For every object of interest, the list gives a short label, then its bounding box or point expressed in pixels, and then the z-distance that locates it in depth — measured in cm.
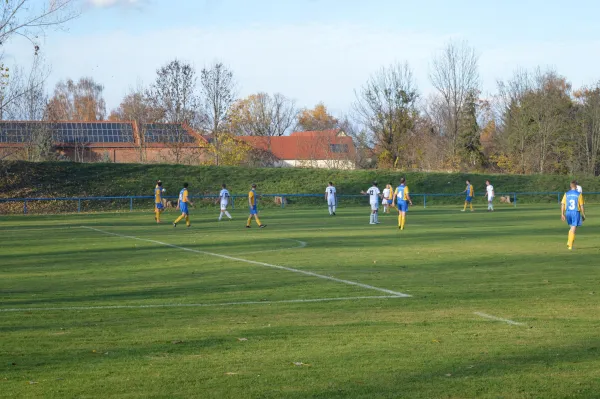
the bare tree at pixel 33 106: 6594
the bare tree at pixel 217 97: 7675
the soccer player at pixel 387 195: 4528
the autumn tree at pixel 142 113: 7725
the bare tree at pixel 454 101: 7994
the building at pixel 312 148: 7925
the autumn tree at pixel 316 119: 12625
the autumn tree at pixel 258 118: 10965
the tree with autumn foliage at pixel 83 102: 12356
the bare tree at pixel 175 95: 7712
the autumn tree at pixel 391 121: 7744
